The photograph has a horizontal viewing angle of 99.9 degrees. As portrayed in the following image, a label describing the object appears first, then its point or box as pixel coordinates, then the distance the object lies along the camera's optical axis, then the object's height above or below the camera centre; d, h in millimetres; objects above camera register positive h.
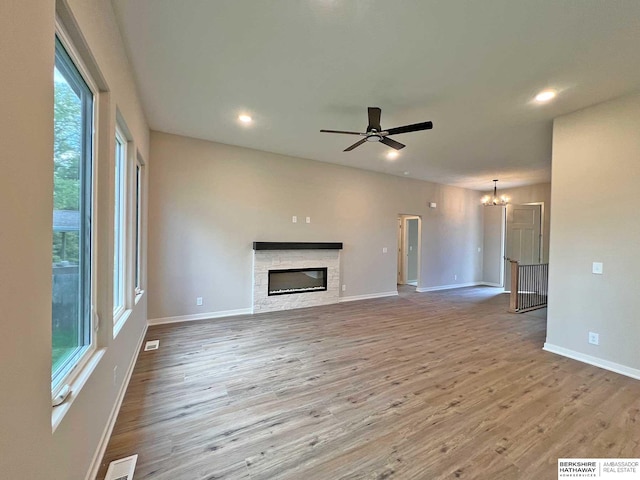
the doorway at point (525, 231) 7121 +220
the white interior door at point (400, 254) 8727 -553
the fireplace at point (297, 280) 5180 -913
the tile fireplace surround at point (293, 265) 4906 -589
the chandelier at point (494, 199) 7691 +1184
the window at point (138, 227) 3562 +78
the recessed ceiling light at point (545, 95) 2820 +1548
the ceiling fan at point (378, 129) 2803 +1159
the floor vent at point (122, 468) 1546 -1412
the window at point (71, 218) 1385 +77
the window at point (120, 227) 2635 +55
